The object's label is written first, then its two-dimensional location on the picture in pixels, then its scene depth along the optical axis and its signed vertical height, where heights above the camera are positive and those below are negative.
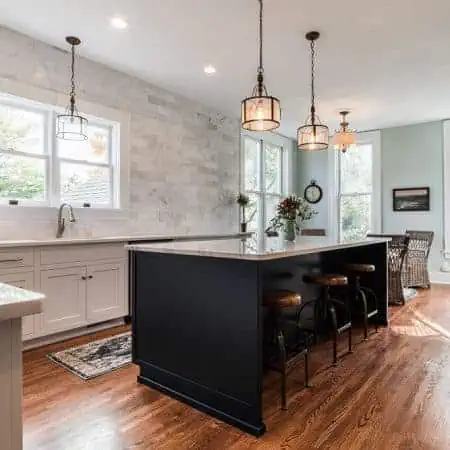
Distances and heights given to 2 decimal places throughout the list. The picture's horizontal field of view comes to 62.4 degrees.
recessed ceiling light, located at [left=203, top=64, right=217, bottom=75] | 4.52 +1.86
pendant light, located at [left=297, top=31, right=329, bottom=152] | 3.79 +0.90
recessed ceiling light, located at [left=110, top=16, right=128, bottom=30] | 3.41 +1.85
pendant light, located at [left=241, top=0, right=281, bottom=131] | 2.82 +0.85
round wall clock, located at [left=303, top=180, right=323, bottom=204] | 8.33 +0.62
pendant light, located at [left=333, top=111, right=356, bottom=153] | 5.09 +1.12
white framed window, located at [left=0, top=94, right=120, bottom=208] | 3.75 +0.66
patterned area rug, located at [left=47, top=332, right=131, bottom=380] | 2.79 -1.12
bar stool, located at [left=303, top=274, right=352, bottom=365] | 2.94 -0.78
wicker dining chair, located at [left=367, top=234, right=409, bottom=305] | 4.91 -0.60
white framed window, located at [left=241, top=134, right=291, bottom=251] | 7.17 +0.92
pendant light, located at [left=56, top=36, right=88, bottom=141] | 3.80 +1.03
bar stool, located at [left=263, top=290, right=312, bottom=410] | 2.17 -0.67
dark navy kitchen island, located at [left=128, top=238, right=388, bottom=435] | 1.99 -0.61
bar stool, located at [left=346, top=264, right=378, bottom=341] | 3.50 -0.73
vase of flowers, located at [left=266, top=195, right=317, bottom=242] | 3.97 +0.08
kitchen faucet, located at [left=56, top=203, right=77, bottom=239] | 4.00 -0.02
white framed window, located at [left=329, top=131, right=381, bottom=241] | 7.56 +0.66
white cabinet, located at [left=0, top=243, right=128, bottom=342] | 3.15 -0.57
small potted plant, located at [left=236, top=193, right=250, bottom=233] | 6.52 +0.29
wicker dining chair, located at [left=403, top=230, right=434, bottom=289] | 6.26 -0.84
